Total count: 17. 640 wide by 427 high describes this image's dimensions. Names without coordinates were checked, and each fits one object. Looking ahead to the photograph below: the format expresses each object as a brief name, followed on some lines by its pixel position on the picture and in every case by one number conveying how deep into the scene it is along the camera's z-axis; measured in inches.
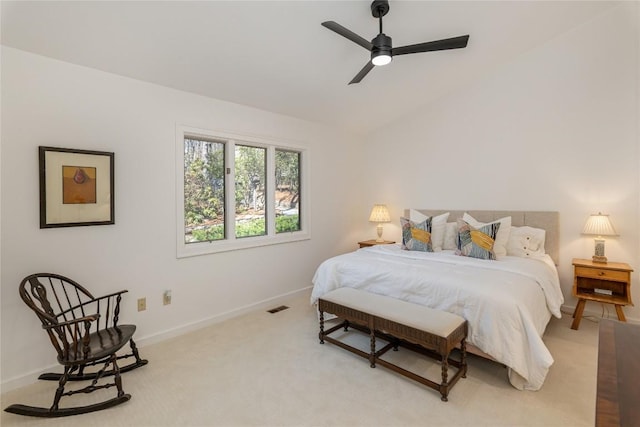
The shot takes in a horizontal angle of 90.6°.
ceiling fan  90.0
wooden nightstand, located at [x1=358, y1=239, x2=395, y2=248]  189.3
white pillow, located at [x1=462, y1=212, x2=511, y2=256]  142.1
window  130.3
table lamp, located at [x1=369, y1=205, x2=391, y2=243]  196.2
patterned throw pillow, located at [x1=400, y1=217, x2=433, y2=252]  152.7
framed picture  93.2
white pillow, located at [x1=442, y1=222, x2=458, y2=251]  157.5
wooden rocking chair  77.4
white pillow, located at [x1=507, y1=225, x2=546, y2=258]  142.5
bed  86.9
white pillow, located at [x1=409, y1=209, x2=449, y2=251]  159.3
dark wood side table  31.4
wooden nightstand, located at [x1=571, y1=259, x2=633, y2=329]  121.3
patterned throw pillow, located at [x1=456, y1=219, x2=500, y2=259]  134.0
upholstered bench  85.1
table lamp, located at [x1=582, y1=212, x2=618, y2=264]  128.6
